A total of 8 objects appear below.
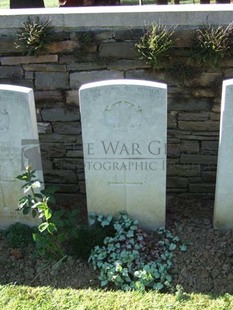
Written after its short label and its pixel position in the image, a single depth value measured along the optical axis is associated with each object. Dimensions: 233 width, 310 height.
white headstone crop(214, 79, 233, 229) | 3.10
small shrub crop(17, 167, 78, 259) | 3.13
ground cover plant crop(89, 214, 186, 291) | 3.15
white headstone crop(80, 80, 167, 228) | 3.12
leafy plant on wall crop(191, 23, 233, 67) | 3.40
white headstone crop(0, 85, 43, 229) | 3.21
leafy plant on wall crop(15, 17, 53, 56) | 3.54
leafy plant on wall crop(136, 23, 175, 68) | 3.43
